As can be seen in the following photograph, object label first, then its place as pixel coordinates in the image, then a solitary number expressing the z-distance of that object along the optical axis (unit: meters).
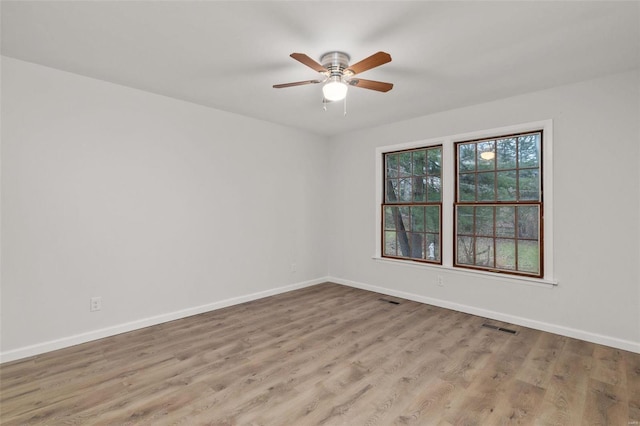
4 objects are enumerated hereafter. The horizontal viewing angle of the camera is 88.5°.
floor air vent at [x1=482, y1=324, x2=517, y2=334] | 3.38
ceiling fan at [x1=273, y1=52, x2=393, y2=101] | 2.45
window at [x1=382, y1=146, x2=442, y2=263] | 4.42
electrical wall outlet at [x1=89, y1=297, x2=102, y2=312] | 3.16
